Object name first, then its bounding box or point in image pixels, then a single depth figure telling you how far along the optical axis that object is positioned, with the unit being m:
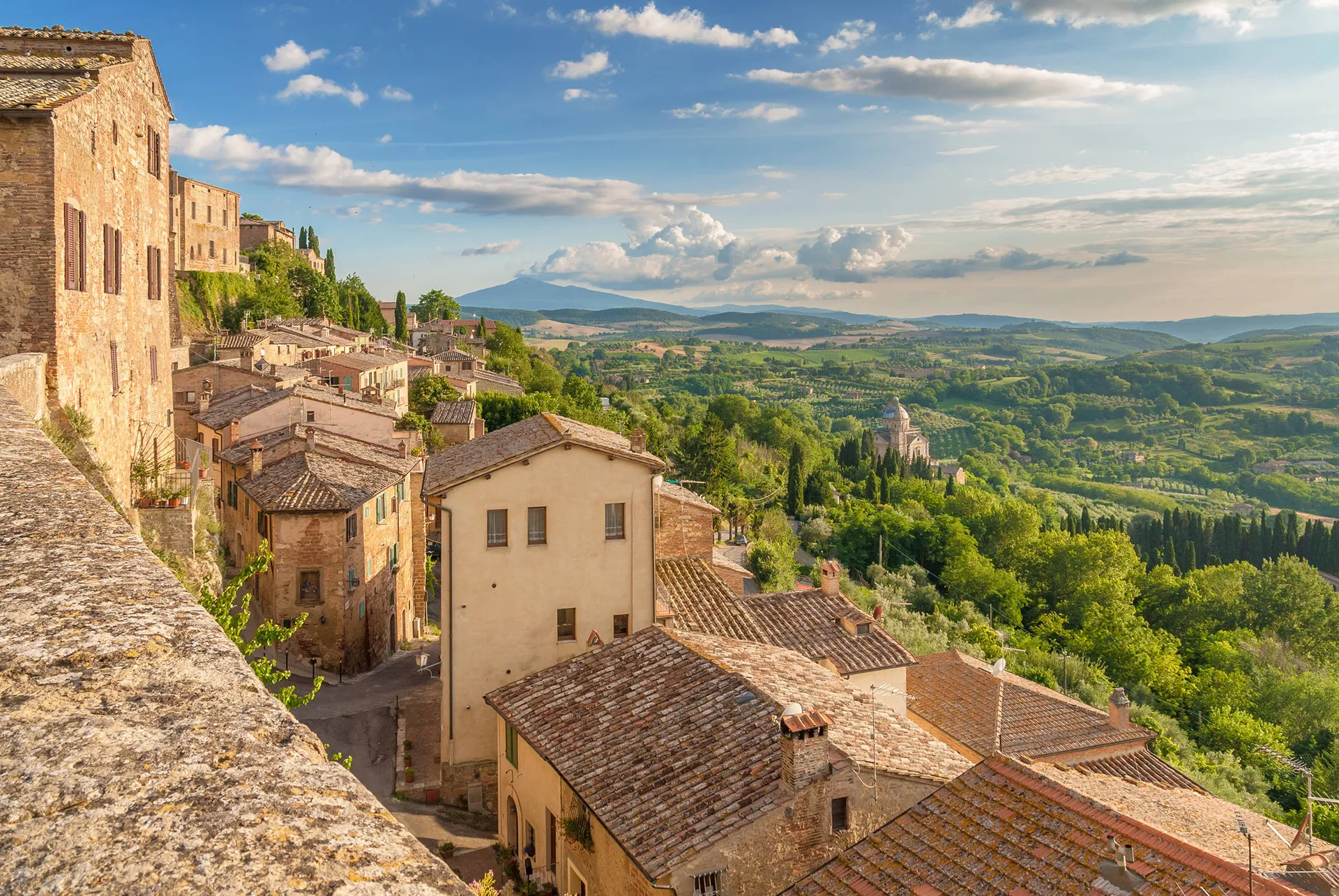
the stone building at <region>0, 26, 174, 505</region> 12.06
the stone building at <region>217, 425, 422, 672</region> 26.03
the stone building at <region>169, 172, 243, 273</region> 65.31
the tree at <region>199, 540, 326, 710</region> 9.77
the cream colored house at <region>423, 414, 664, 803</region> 18.70
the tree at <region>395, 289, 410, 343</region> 95.25
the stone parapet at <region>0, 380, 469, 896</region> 1.80
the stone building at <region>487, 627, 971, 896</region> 11.72
